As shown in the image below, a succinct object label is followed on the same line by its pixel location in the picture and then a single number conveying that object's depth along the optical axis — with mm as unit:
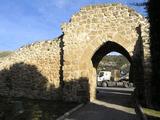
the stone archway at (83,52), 7207
